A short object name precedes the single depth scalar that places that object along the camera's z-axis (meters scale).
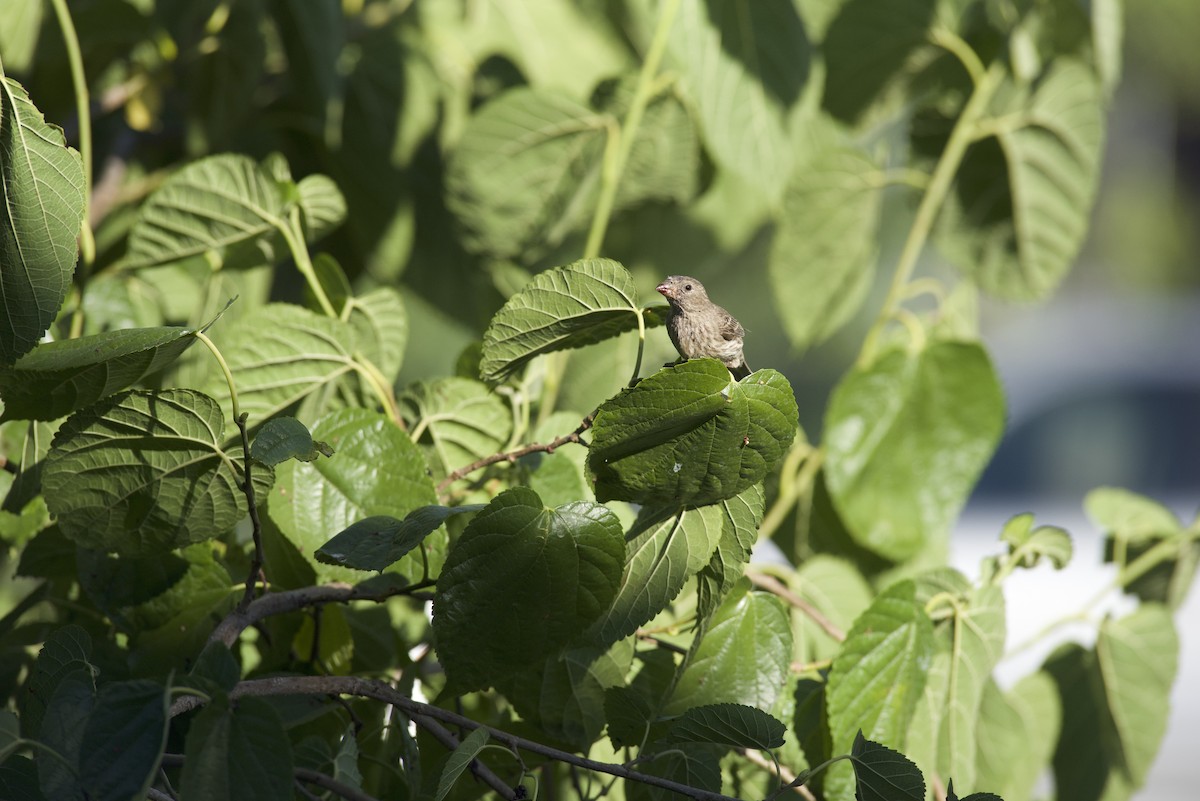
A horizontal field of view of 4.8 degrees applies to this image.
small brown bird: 11.88
